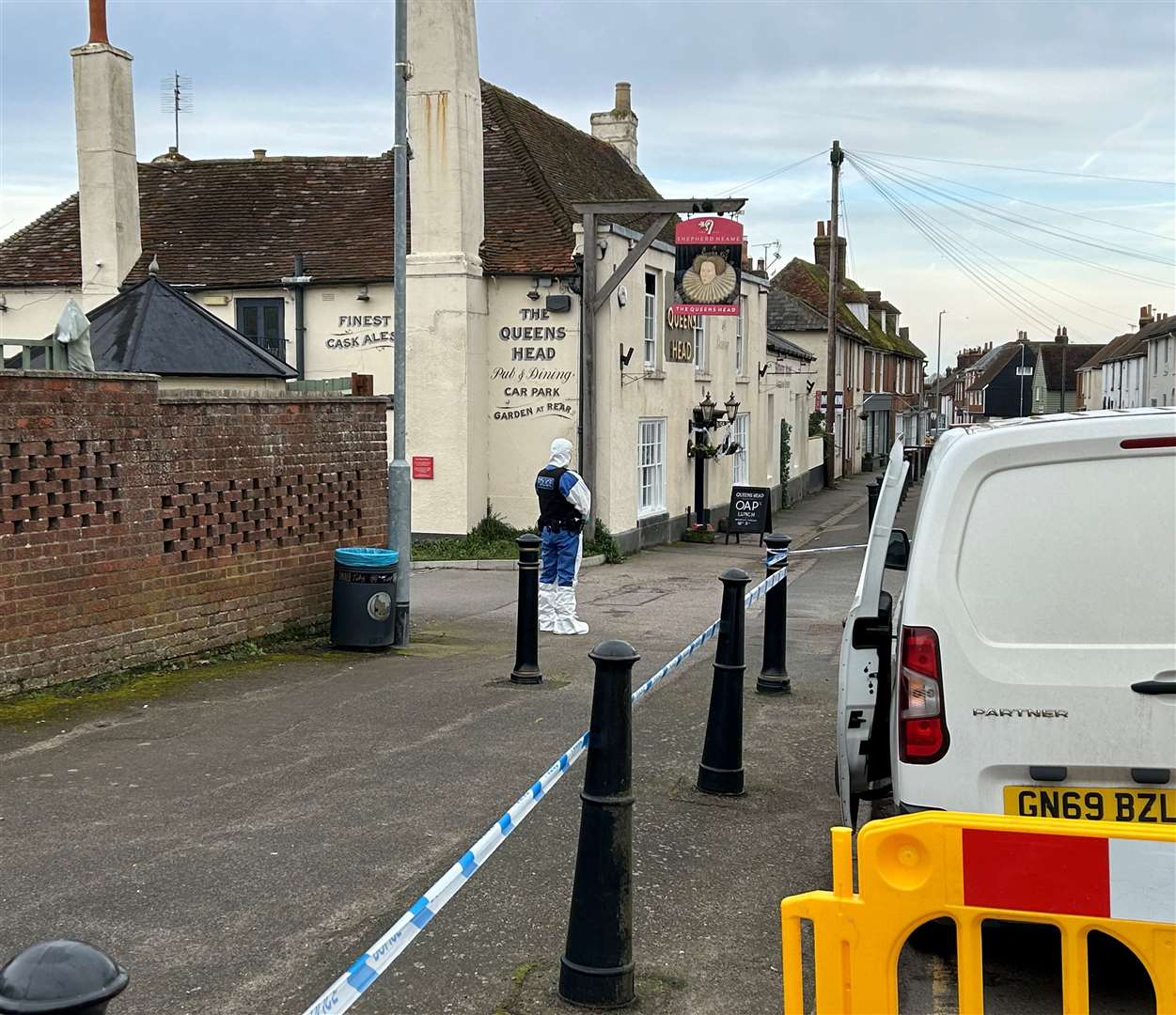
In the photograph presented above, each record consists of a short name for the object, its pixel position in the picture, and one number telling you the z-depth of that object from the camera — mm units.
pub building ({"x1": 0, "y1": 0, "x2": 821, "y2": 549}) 19219
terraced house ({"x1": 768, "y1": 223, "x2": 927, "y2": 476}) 47344
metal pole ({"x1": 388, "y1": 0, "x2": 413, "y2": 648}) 11242
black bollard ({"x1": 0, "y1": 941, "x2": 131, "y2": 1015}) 1892
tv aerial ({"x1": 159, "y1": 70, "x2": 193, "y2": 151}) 37672
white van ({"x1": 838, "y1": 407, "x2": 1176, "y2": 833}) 4125
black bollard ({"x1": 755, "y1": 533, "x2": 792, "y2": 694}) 9297
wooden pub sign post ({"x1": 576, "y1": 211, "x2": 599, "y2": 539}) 19141
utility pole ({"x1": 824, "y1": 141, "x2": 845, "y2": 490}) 37469
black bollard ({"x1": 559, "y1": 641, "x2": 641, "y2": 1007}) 4211
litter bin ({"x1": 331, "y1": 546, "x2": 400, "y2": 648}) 10969
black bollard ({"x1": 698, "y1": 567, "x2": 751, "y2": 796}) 6668
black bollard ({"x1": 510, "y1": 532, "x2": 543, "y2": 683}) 9406
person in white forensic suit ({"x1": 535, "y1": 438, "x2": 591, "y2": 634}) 12078
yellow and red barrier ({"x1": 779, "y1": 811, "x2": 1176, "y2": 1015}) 2861
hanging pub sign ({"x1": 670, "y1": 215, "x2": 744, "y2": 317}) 19641
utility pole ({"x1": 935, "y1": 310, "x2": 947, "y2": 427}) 64212
